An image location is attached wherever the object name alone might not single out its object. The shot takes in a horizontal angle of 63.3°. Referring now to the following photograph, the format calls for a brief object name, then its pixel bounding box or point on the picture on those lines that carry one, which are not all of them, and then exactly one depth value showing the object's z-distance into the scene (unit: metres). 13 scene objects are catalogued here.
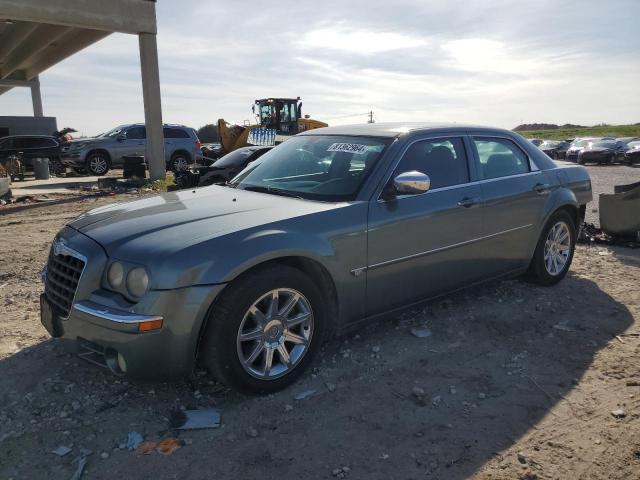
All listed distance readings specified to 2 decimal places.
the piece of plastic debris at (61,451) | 2.63
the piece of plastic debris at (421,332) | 4.06
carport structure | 13.27
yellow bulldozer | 19.48
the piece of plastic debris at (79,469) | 2.46
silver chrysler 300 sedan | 2.80
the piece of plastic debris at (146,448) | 2.66
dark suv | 20.27
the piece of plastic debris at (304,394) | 3.18
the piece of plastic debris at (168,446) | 2.67
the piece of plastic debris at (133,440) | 2.71
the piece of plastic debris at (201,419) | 2.88
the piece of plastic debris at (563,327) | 4.17
